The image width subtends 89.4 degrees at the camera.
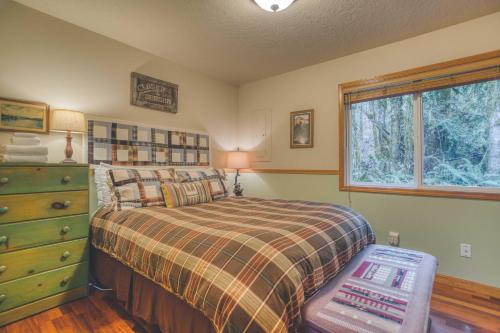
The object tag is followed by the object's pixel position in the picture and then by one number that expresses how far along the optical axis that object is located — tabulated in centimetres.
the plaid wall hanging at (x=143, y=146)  244
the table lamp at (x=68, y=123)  202
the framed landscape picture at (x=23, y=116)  194
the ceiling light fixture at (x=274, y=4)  185
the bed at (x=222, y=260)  102
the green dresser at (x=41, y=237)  164
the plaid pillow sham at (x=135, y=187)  209
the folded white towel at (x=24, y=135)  179
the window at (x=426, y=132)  221
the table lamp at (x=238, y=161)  358
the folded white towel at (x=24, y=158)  173
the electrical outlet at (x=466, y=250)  220
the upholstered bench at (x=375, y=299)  102
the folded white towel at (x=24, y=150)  174
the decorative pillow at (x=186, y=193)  228
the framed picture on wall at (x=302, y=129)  320
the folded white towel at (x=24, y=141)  178
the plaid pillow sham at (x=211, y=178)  264
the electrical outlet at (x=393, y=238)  254
